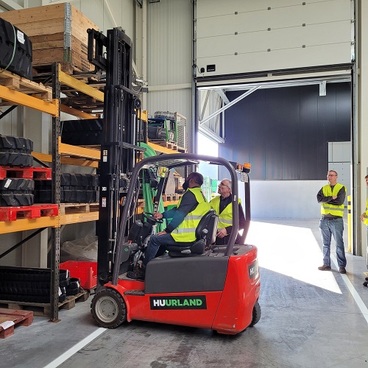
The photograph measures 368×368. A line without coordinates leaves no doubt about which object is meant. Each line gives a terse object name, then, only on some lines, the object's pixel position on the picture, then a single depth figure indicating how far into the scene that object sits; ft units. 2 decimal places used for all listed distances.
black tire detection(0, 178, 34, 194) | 12.15
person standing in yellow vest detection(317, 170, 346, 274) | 24.34
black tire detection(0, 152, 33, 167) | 12.23
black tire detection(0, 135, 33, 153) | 12.26
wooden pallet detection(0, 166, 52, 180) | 12.41
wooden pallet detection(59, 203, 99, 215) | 16.88
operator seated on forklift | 13.87
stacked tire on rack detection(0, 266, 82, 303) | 15.89
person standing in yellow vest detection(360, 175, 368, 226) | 20.34
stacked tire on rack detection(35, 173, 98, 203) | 15.17
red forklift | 12.91
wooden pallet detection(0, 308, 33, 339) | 13.24
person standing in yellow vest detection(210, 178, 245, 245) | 17.66
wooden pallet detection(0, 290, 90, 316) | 15.60
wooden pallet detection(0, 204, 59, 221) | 11.95
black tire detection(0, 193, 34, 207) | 12.21
